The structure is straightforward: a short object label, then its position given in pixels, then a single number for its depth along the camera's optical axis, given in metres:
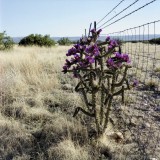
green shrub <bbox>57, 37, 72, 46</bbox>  34.05
